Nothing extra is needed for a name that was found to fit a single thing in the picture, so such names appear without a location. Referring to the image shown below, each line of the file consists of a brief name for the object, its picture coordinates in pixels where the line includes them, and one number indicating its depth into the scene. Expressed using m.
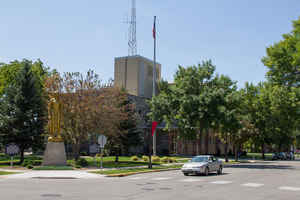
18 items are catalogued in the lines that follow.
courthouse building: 67.56
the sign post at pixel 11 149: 28.80
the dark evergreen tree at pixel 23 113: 34.68
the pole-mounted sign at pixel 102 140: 26.08
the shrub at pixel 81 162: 30.57
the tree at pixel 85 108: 33.12
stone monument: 28.98
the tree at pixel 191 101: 36.75
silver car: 23.18
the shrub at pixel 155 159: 39.21
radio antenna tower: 61.29
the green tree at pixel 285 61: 30.75
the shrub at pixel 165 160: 39.74
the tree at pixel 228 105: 36.59
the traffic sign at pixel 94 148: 30.52
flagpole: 42.42
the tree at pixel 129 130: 38.59
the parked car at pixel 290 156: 64.32
